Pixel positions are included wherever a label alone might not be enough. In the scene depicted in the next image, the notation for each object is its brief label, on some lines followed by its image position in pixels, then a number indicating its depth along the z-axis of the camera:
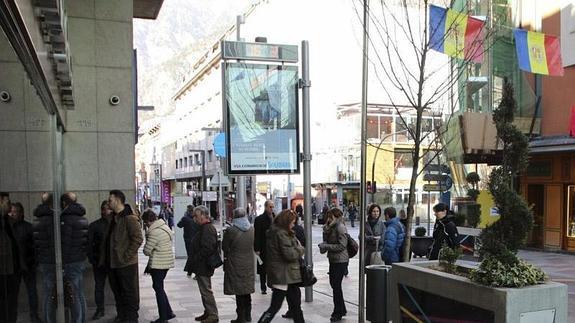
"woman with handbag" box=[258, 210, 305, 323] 6.73
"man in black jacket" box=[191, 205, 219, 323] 7.68
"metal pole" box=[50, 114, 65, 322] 6.28
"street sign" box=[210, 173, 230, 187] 19.47
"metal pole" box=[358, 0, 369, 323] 7.27
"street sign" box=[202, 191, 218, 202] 26.21
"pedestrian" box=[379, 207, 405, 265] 8.45
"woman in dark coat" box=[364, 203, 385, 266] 9.50
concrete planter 4.63
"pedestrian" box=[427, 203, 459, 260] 8.61
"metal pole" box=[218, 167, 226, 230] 19.31
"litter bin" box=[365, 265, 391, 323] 6.50
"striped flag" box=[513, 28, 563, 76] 13.88
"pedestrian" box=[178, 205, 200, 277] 13.20
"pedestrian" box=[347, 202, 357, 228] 40.35
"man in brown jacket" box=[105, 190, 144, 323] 7.38
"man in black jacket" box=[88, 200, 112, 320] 8.16
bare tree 6.85
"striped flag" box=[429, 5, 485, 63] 8.39
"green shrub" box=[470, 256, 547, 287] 4.77
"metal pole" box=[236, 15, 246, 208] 12.43
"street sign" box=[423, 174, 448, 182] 22.50
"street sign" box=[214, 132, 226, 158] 15.76
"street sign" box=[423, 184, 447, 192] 24.33
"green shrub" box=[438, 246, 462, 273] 5.74
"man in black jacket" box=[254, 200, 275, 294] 9.35
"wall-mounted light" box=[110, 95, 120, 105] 9.34
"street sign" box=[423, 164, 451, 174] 22.38
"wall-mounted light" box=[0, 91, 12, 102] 3.40
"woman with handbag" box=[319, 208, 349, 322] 7.94
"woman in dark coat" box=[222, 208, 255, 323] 7.22
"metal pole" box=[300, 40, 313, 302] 9.34
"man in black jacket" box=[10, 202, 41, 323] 3.62
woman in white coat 7.49
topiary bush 4.86
